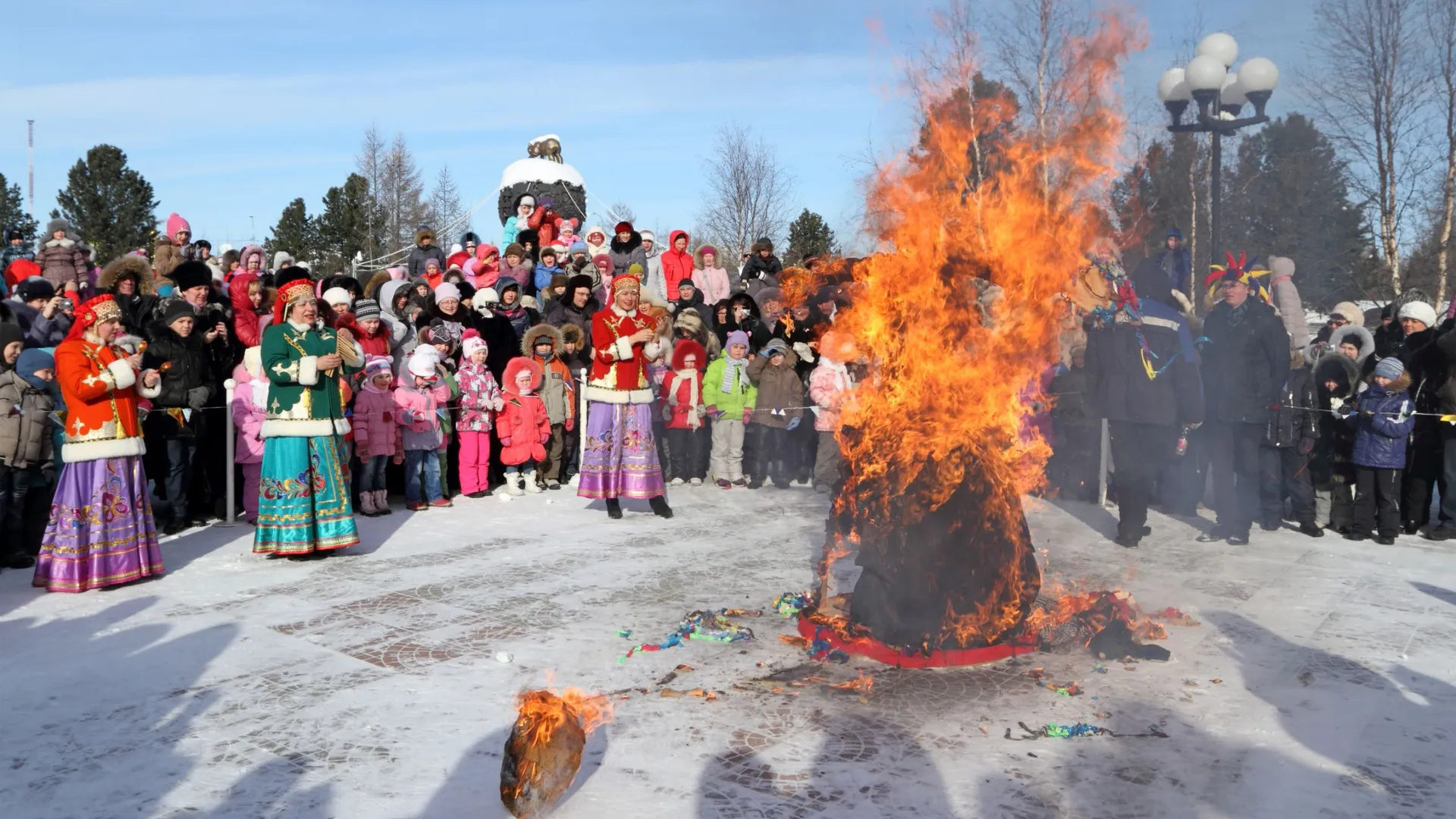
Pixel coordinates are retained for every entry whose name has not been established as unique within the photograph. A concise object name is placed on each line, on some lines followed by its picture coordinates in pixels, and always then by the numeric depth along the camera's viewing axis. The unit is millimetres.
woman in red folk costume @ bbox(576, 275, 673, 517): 9805
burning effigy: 5887
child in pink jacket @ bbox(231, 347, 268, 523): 9922
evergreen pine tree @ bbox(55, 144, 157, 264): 35312
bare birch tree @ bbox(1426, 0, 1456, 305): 19797
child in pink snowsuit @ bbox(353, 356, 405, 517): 10305
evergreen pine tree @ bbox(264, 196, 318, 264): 35188
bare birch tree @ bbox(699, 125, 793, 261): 30266
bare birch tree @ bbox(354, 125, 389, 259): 42875
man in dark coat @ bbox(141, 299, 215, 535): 9336
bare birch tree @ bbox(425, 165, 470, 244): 44719
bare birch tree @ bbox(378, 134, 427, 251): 43344
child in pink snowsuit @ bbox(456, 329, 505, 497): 11406
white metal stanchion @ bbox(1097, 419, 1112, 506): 11305
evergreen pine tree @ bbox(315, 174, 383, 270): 35406
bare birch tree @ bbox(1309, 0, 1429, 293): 19359
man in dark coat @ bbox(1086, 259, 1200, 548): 9070
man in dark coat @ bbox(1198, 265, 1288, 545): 9312
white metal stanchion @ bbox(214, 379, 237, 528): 9688
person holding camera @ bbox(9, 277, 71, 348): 9961
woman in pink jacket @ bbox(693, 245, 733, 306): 16719
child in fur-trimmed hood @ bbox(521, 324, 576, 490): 12086
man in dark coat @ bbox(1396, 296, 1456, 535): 10000
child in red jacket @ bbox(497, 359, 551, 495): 11688
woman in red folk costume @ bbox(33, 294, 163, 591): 7246
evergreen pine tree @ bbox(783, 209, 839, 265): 27406
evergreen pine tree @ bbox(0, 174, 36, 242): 37625
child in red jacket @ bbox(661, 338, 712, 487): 12680
